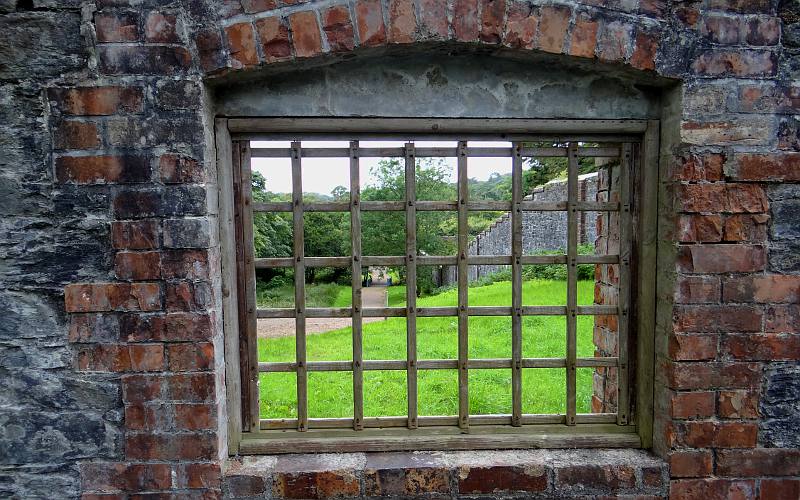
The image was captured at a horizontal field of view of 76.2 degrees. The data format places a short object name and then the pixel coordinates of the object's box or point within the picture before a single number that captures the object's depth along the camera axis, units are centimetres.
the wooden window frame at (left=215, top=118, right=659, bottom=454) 222
